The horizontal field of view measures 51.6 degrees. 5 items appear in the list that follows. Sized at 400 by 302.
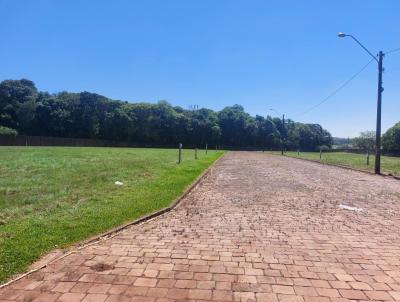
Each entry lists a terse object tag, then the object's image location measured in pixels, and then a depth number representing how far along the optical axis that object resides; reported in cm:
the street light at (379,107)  2406
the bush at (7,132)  7069
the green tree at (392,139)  8988
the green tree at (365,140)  12396
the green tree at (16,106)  8806
